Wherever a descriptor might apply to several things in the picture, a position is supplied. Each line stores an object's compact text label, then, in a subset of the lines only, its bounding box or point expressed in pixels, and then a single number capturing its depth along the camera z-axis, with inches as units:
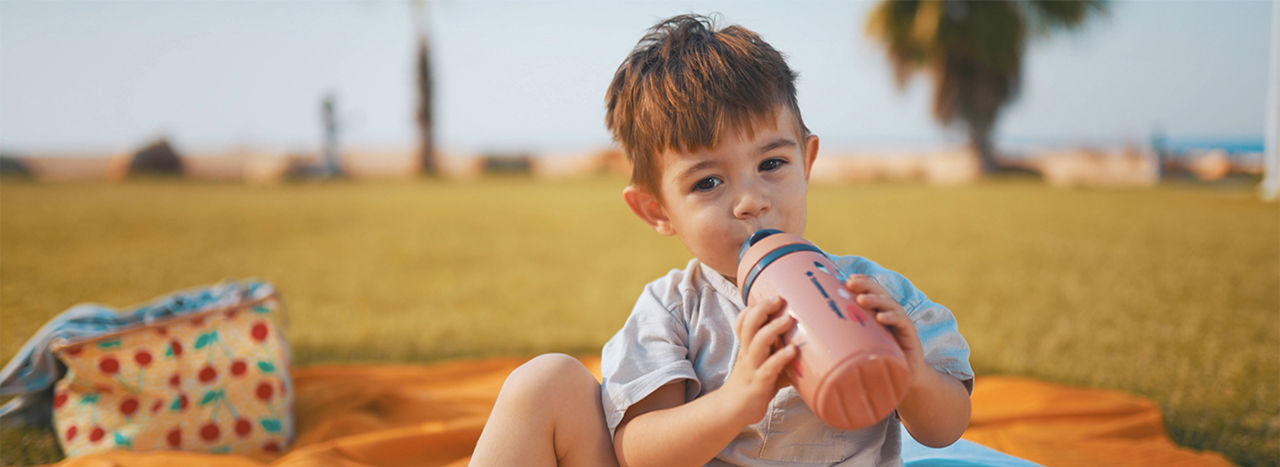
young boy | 46.6
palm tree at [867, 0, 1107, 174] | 592.7
